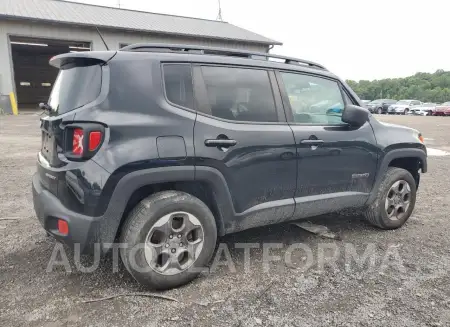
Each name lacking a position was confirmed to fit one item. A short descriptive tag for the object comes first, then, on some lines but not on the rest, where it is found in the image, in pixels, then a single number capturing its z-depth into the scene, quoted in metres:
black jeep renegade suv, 2.38
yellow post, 18.97
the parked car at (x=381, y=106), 37.03
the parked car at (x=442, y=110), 32.19
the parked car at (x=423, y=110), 33.44
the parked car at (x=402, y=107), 35.19
